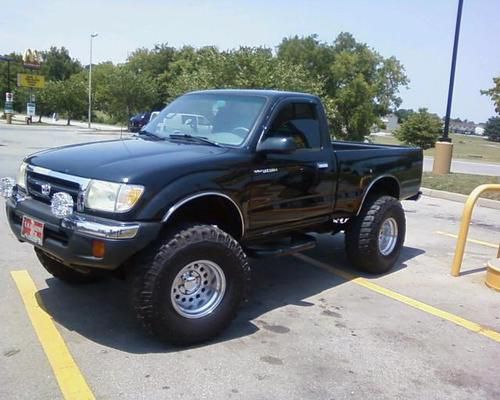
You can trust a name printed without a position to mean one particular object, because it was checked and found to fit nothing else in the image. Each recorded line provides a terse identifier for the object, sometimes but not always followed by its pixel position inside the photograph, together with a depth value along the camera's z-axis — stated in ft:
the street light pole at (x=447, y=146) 52.29
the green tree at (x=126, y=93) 157.99
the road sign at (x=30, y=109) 139.70
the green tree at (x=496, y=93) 55.52
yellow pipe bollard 19.02
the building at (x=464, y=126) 472.65
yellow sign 156.97
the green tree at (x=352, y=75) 156.15
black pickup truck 11.73
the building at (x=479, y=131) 436.11
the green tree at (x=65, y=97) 165.17
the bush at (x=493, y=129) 313.73
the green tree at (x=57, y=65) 277.03
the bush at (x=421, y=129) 125.08
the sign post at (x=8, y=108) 131.95
